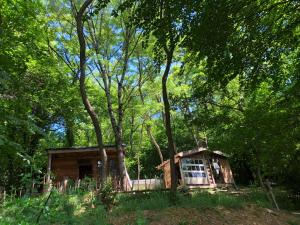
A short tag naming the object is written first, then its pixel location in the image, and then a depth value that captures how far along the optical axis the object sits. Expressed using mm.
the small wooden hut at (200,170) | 17093
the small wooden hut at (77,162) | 15019
